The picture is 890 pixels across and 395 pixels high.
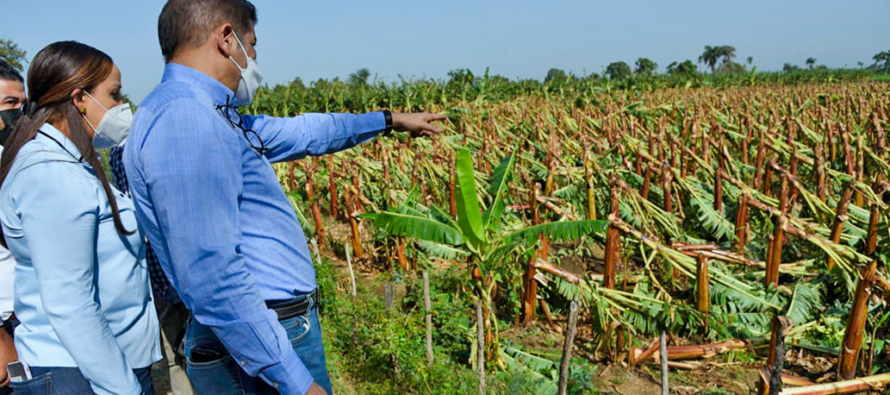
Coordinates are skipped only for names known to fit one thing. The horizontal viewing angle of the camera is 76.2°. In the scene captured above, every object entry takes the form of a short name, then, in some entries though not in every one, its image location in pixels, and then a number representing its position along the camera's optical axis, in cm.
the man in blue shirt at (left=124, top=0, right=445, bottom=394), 127
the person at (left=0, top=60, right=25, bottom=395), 184
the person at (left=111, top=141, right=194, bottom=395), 203
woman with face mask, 151
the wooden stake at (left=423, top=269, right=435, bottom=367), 358
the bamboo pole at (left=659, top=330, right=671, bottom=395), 258
